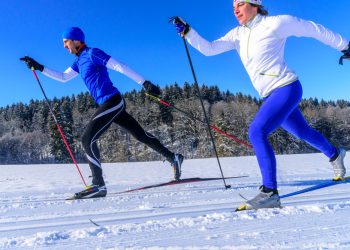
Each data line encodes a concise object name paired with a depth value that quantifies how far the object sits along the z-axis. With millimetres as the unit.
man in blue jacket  4711
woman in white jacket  2891
